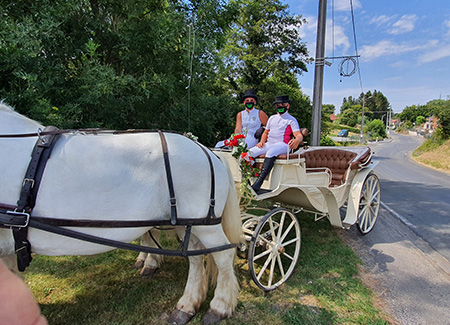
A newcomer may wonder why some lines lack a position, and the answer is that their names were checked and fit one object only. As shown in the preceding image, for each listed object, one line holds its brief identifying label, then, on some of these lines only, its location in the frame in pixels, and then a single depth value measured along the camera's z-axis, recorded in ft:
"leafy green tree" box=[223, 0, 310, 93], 47.21
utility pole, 19.38
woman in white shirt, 12.57
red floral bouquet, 9.65
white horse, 5.03
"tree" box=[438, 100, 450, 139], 61.05
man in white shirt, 9.68
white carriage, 8.93
